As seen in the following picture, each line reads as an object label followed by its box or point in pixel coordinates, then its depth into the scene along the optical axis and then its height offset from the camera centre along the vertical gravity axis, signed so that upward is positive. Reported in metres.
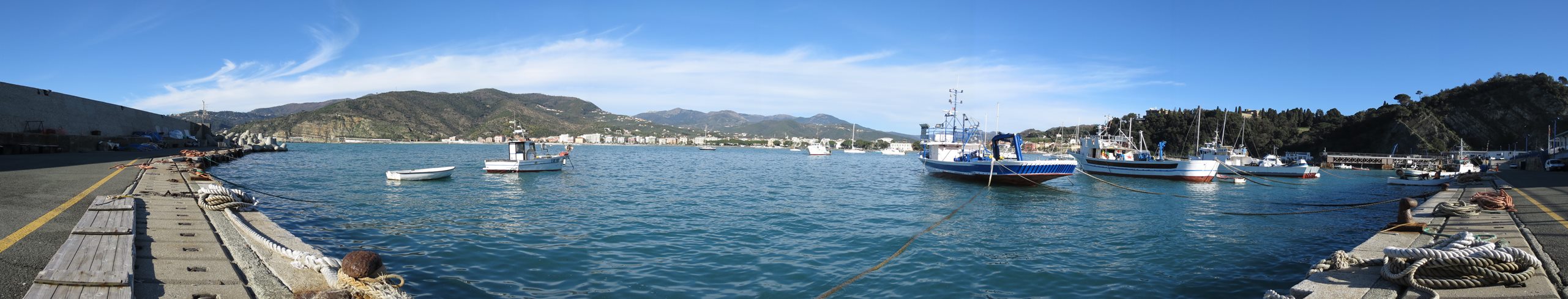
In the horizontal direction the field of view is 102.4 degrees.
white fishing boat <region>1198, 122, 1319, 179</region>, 41.66 -1.13
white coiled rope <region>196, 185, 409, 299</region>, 5.29 -1.22
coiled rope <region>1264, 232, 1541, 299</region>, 5.19 -0.97
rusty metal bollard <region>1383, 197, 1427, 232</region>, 9.43 -1.03
